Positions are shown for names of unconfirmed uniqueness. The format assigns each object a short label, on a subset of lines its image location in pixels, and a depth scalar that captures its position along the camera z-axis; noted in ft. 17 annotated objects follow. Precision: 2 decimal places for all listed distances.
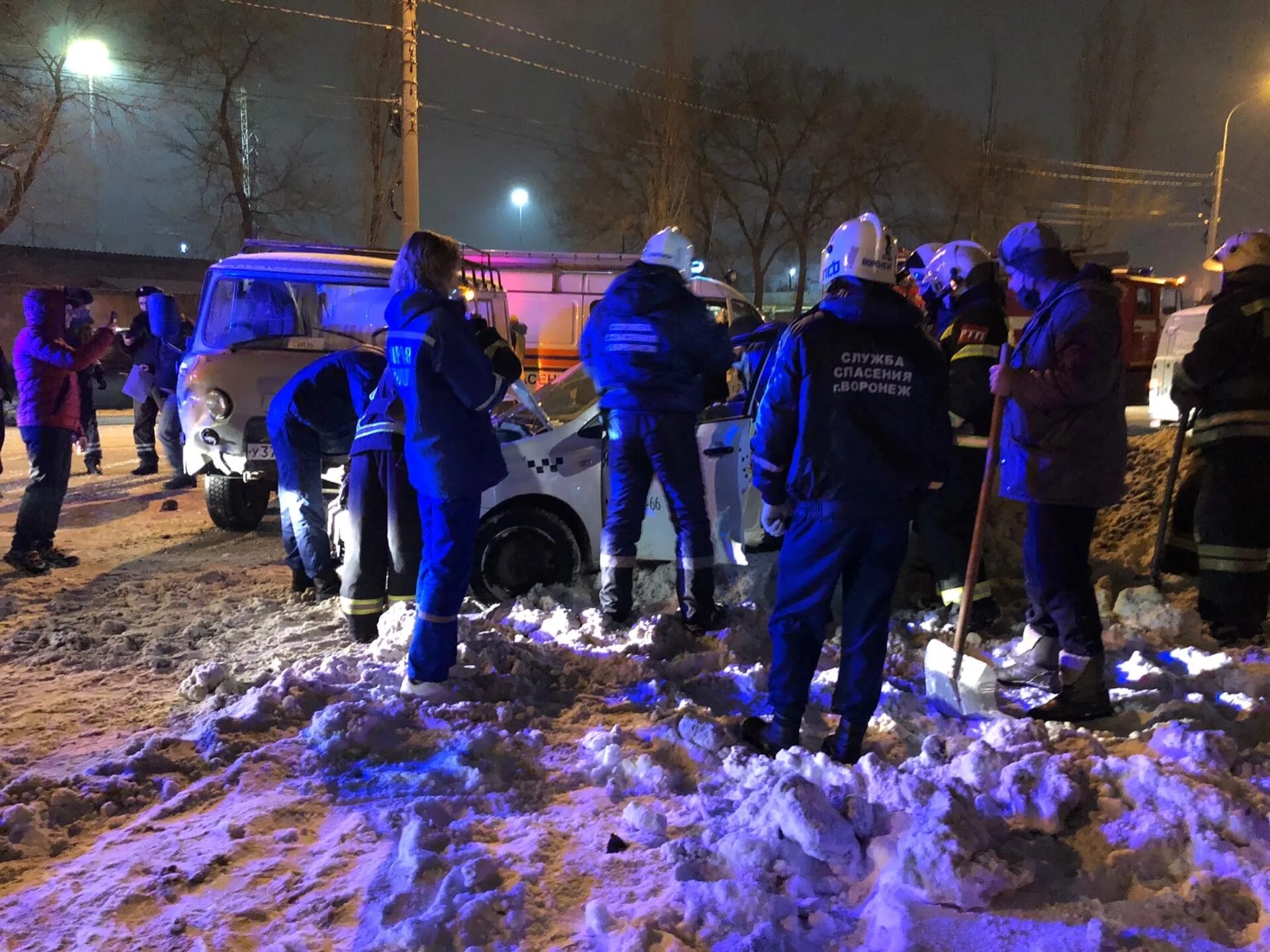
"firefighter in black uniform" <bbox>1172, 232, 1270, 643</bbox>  13.88
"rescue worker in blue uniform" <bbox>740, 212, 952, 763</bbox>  9.66
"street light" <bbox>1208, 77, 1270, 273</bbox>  105.91
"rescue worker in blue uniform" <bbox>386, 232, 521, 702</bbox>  11.75
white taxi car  16.22
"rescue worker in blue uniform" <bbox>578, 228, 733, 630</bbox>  14.62
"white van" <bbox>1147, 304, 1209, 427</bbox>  38.52
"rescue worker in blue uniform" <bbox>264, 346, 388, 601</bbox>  15.29
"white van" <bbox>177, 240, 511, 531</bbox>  22.34
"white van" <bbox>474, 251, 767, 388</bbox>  49.62
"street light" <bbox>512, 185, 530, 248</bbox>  105.70
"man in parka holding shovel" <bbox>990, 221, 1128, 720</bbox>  11.34
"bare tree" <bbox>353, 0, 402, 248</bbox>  83.05
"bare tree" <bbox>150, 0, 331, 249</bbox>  86.53
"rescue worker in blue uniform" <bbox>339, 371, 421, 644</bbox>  13.73
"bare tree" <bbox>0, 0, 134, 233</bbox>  67.62
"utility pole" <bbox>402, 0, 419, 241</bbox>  49.98
